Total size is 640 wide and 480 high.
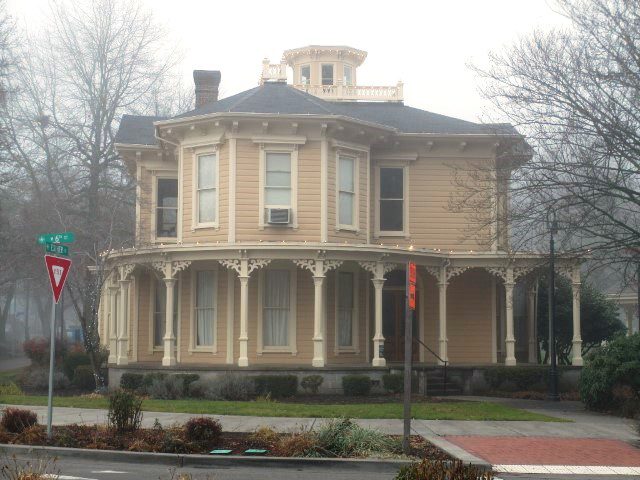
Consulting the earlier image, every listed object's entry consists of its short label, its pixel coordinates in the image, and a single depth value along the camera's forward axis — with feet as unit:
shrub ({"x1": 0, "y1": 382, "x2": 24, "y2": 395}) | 81.15
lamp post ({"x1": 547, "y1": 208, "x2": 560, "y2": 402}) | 75.80
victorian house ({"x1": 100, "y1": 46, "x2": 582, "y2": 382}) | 82.95
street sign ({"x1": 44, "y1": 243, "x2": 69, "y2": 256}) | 46.34
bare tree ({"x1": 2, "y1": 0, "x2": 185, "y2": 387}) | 122.11
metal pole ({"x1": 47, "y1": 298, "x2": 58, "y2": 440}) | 44.38
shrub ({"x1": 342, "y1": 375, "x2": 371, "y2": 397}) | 79.87
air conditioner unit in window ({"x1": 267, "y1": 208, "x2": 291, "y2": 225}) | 83.15
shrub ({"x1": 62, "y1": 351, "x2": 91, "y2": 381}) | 103.24
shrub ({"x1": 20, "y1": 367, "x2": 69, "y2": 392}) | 94.73
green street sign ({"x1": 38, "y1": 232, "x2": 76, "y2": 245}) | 46.65
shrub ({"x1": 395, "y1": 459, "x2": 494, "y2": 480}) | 24.43
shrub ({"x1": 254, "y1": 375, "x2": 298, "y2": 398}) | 78.48
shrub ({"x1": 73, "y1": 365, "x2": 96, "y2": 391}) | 94.07
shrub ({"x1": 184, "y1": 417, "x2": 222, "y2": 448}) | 44.39
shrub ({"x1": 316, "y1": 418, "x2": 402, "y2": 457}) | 43.32
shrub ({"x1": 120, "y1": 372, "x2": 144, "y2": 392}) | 82.28
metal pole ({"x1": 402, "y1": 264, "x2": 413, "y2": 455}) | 43.11
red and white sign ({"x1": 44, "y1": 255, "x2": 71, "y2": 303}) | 45.09
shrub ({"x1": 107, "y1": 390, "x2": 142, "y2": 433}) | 47.26
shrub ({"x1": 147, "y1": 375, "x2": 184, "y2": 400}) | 77.77
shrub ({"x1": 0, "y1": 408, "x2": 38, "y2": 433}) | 47.57
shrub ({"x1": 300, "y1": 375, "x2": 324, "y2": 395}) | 79.51
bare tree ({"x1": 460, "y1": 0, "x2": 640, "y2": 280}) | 61.41
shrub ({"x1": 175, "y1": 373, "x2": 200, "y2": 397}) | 79.07
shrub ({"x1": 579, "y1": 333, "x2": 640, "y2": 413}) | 66.33
